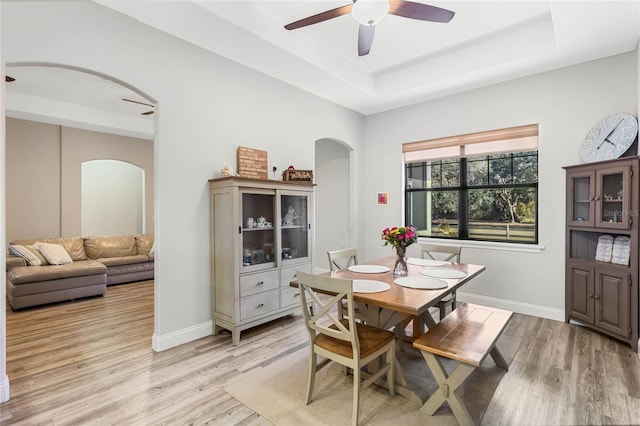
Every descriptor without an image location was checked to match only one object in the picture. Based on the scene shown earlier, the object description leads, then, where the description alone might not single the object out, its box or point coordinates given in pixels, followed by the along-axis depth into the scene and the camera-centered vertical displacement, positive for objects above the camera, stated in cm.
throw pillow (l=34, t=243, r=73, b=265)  469 -65
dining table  206 -57
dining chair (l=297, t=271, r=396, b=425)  189 -88
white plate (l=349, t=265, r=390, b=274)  288 -55
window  398 +33
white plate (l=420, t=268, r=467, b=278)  268 -55
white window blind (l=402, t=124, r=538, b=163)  388 +88
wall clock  310 +73
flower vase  274 -49
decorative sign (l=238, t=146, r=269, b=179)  348 +53
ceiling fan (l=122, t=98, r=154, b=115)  484 +173
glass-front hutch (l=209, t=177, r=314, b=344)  305 -42
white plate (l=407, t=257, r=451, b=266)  318 -54
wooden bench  188 -85
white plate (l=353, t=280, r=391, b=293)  224 -56
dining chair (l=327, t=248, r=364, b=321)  280 -48
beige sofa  412 -86
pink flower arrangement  266 -23
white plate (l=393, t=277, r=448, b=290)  234 -56
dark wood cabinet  285 -38
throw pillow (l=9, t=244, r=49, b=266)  455 -63
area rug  198 -130
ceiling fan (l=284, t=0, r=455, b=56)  217 +144
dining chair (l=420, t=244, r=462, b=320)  335 -47
